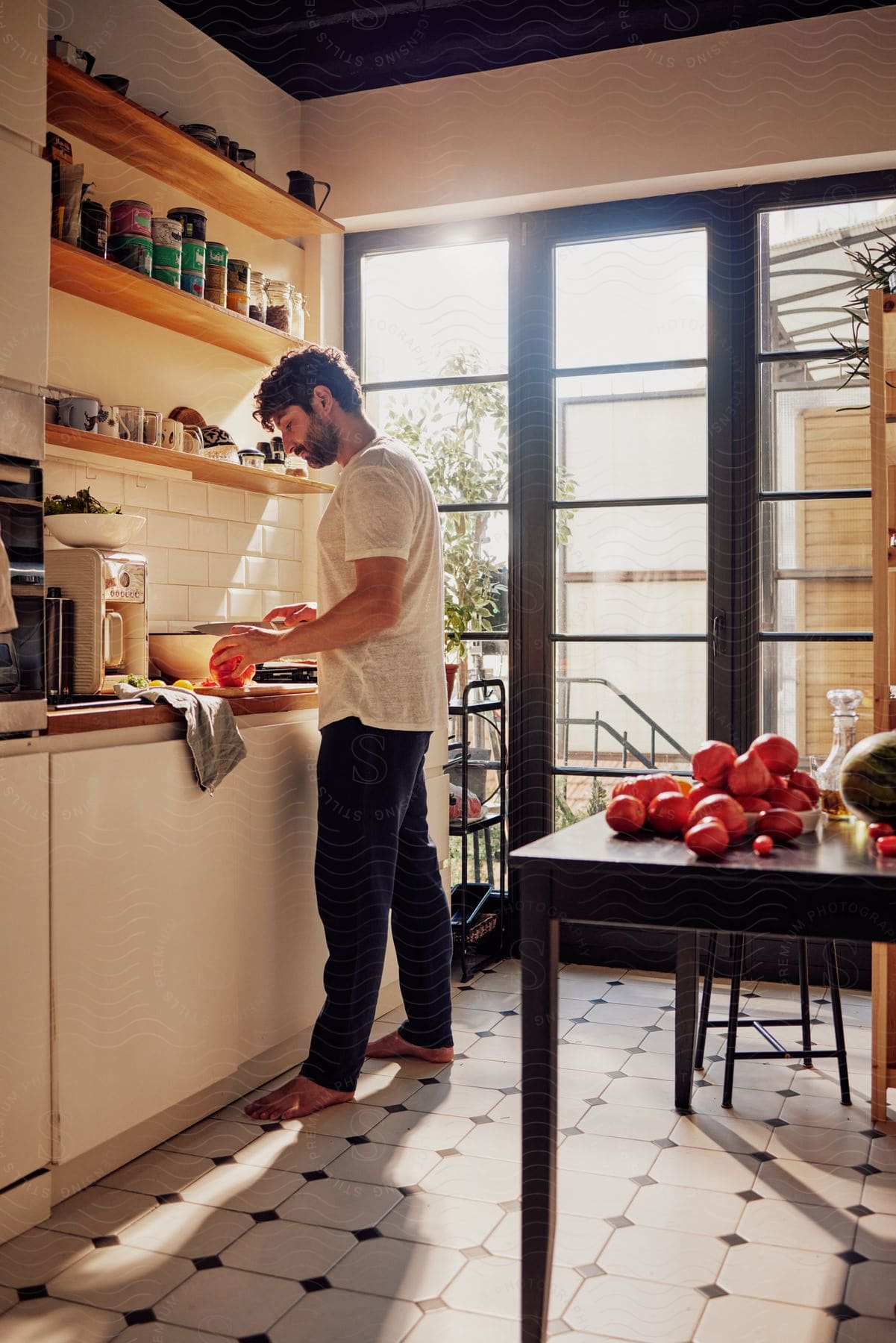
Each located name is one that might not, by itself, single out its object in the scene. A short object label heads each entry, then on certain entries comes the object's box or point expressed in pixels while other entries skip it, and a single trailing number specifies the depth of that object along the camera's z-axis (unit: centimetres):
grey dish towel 237
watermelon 168
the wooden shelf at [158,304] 265
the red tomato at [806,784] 187
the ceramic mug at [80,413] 263
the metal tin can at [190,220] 301
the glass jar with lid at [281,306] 344
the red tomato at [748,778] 178
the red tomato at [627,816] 171
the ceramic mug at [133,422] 281
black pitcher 365
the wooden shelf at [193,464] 267
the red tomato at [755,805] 177
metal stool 258
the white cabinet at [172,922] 209
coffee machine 241
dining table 145
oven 200
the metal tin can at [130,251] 278
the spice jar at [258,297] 332
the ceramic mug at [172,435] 294
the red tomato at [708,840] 154
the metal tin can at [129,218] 279
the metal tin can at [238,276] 323
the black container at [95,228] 264
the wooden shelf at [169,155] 262
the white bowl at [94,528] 254
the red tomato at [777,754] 187
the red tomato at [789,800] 181
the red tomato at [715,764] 179
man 252
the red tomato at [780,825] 163
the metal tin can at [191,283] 297
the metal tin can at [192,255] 298
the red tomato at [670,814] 170
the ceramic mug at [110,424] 273
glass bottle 189
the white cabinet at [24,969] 194
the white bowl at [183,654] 293
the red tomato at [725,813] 164
